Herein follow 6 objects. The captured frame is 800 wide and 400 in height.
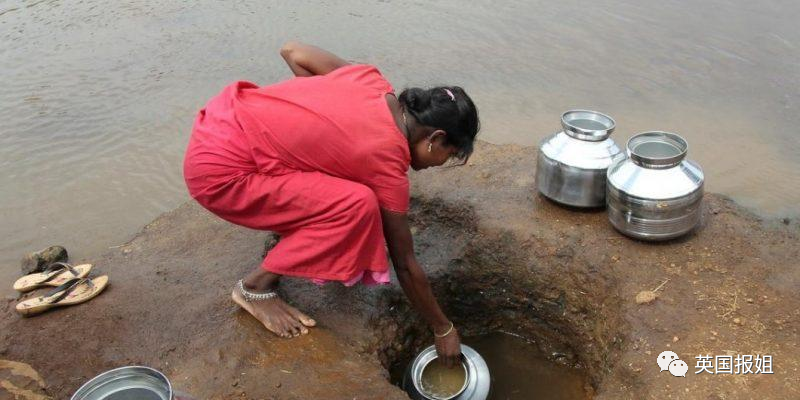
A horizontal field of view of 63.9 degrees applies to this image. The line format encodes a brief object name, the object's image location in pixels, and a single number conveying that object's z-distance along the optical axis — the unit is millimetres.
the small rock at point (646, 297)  2847
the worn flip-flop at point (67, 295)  3010
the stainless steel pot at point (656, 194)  2980
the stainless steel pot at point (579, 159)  3264
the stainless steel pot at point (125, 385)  2000
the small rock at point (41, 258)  3801
